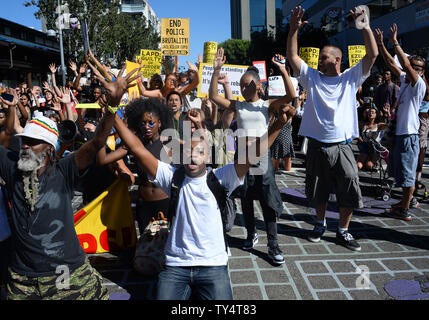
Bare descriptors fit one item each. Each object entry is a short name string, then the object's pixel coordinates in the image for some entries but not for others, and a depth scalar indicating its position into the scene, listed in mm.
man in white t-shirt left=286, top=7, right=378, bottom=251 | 3912
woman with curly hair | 3742
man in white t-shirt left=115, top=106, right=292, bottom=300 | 2570
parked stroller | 5833
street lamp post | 20638
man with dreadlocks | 2424
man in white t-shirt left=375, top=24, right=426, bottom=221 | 4771
